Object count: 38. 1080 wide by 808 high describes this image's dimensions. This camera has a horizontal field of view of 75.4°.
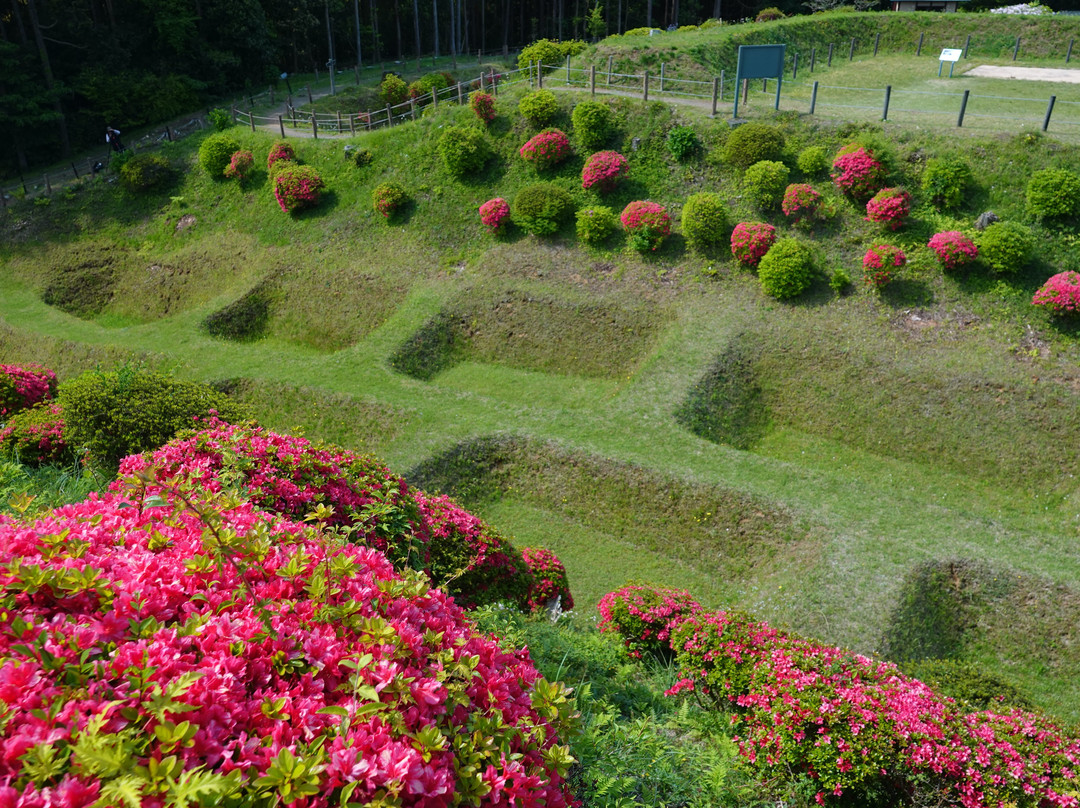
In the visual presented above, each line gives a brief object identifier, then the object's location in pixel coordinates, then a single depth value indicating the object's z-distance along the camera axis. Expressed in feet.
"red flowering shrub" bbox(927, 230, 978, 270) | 60.80
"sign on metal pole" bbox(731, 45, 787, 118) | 75.25
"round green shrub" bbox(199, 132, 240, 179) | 103.19
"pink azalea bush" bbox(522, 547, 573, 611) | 39.70
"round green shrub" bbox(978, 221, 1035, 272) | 59.62
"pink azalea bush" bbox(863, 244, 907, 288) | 61.98
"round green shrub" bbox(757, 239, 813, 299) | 64.85
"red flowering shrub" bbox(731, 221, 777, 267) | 67.41
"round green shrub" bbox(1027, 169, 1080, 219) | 60.64
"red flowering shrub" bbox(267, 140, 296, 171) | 97.91
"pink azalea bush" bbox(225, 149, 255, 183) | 100.94
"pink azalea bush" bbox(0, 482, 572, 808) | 11.00
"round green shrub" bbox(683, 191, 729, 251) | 70.64
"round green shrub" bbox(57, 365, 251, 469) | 40.50
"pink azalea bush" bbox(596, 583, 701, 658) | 34.81
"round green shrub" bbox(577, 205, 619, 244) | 75.61
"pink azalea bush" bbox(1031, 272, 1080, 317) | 56.18
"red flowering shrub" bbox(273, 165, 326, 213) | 91.97
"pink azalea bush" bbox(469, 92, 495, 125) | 89.15
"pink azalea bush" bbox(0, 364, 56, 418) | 53.42
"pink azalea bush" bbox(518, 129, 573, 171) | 82.69
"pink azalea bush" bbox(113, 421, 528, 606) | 28.45
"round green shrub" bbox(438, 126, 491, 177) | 86.22
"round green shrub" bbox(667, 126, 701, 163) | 78.18
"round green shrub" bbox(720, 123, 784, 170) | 73.67
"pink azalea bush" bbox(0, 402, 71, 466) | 44.29
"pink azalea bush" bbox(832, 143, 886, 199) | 67.72
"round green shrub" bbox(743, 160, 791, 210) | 70.95
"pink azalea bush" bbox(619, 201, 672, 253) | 73.00
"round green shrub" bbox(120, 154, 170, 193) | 105.40
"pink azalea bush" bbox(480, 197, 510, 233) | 80.59
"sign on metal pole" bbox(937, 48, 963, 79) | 94.35
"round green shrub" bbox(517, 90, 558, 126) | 85.92
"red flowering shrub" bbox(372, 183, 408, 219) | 87.35
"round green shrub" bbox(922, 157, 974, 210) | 65.05
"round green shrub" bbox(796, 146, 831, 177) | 71.54
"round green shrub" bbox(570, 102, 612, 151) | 82.33
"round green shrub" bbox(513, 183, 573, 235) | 78.48
